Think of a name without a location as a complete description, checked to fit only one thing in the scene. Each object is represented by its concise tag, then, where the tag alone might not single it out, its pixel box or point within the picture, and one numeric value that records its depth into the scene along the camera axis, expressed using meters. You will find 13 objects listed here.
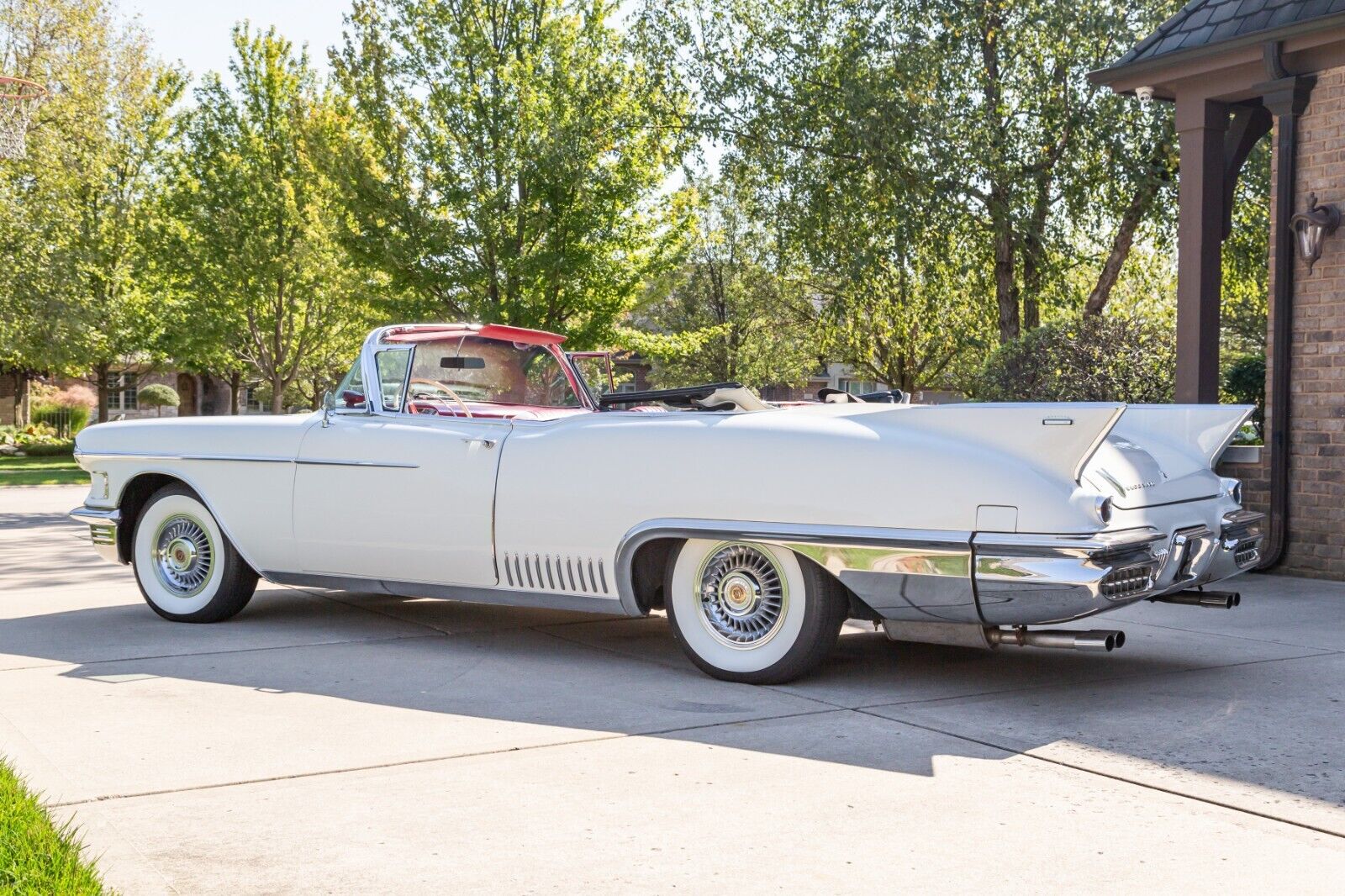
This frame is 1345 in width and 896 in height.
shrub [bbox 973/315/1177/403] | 11.72
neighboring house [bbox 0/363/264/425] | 46.94
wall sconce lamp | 9.05
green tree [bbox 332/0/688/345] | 18.02
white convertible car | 5.02
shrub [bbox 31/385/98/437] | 41.66
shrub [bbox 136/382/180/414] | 47.09
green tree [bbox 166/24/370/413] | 26.86
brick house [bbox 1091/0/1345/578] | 9.09
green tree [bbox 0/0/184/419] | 30.05
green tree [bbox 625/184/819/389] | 37.06
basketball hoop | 21.22
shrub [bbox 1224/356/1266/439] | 13.74
